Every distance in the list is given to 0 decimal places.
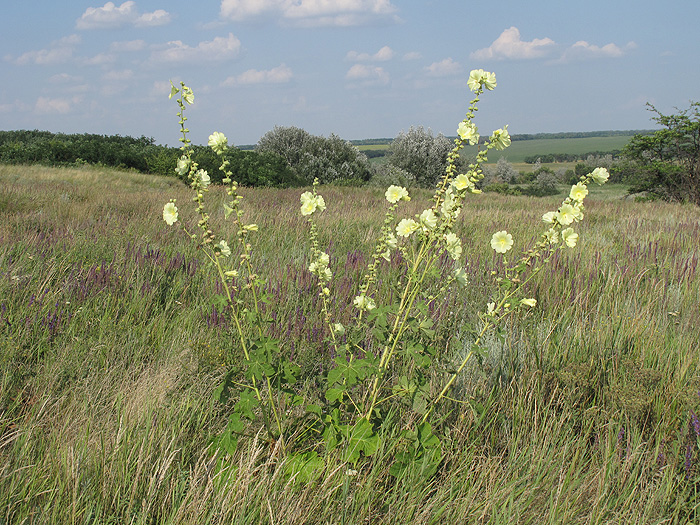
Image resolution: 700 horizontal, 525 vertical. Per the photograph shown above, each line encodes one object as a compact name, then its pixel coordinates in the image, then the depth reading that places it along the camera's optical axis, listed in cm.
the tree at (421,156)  3938
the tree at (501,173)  6316
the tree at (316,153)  3195
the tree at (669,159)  1931
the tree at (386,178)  2037
